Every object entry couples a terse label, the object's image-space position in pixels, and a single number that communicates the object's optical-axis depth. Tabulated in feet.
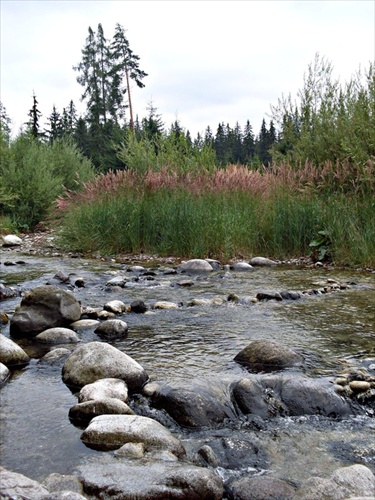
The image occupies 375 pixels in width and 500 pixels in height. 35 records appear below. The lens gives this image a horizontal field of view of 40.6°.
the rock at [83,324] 12.79
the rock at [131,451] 6.45
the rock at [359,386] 8.50
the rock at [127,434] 6.71
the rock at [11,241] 37.04
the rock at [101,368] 8.88
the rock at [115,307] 14.38
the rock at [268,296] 16.06
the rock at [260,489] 5.63
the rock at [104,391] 8.08
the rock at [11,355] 9.83
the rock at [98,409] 7.55
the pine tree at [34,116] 125.59
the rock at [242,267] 23.11
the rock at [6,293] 16.46
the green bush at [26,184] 48.44
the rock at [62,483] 5.60
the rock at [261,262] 24.32
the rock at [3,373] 9.01
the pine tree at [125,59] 109.60
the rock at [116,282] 18.61
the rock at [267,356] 9.78
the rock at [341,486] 5.47
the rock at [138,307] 14.62
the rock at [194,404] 7.69
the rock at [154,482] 5.54
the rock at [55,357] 10.07
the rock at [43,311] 12.19
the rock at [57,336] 11.53
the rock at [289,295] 16.33
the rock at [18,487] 4.88
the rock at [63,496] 4.98
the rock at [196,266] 22.82
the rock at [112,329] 11.99
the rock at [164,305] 14.89
